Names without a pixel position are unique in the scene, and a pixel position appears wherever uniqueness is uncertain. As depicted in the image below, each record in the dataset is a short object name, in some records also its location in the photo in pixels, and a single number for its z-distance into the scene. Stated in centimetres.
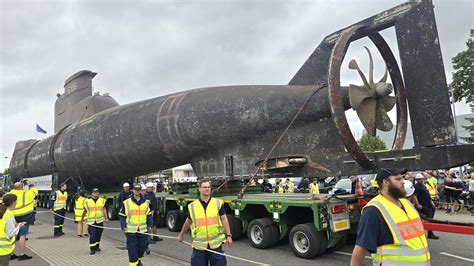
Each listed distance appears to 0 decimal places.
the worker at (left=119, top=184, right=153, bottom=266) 661
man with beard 279
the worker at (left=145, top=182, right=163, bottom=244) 967
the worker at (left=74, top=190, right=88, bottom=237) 1158
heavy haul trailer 726
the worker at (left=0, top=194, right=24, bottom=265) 558
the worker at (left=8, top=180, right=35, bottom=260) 891
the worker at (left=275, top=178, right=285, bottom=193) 2149
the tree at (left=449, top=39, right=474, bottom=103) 2852
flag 2700
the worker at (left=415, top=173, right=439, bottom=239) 868
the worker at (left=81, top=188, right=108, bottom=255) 877
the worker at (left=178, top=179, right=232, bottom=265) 492
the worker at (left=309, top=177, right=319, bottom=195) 1677
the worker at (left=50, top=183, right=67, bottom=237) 1167
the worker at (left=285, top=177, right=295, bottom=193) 2272
